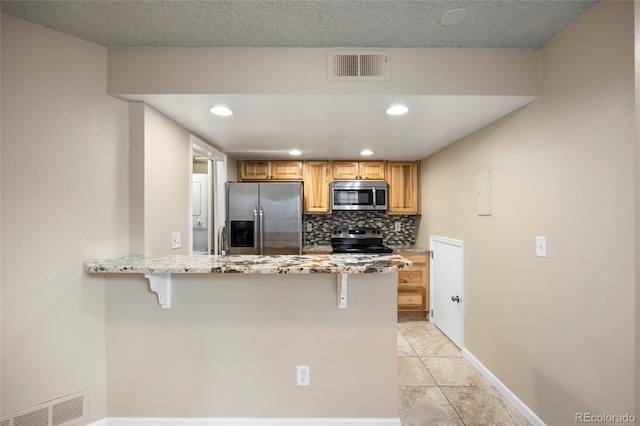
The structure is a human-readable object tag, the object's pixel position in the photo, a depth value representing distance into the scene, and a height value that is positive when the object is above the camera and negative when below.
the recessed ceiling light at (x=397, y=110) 1.86 +0.72
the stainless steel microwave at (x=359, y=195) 3.66 +0.25
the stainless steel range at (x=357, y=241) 3.67 -0.39
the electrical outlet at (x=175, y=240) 2.08 -0.20
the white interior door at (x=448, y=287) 2.68 -0.80
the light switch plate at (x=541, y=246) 1.66 -0.21
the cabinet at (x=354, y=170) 3.78 +0.60
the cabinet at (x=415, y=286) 3.48 -0.93
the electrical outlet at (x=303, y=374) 1.65 -0.97
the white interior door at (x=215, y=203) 3.22 +0.13
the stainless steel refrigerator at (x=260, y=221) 3.25 -0.08
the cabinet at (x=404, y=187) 3.83 +0.37
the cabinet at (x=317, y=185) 3.77 +0.40
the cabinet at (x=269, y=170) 3.73 +0.60
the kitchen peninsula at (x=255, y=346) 1.63 -0.80
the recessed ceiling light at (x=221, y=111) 1.87 +0.73
